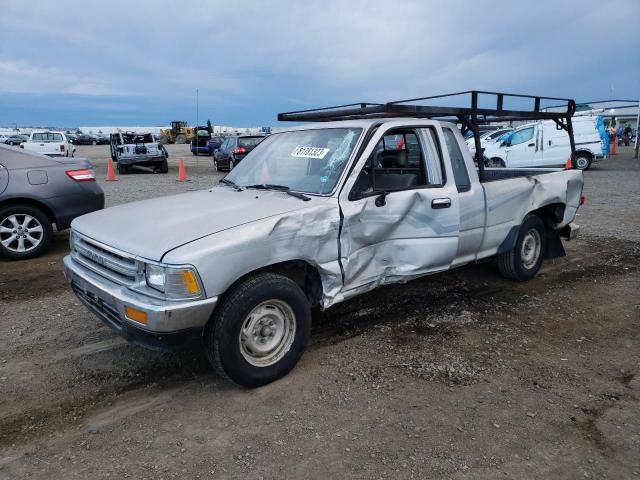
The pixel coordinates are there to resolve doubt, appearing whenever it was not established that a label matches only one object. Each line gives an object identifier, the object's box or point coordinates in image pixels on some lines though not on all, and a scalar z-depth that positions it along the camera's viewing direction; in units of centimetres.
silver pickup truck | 293
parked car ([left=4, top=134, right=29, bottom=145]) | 3688
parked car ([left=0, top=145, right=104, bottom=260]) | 631
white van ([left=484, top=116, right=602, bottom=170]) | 1769
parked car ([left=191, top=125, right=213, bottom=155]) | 3297
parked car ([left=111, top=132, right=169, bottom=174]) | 1955
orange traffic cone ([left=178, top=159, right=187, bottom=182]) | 1706
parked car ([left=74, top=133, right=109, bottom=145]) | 5797
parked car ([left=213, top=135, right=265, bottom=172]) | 1922
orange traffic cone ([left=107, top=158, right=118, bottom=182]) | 1705
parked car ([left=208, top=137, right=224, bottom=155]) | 3253
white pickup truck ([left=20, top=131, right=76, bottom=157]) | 2406
